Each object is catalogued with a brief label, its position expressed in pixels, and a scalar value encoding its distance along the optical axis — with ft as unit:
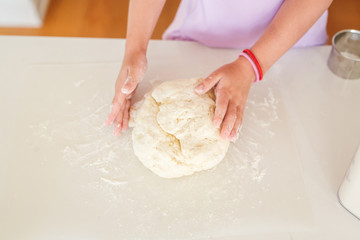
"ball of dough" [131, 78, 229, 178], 3.20
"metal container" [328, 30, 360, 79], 3.93
